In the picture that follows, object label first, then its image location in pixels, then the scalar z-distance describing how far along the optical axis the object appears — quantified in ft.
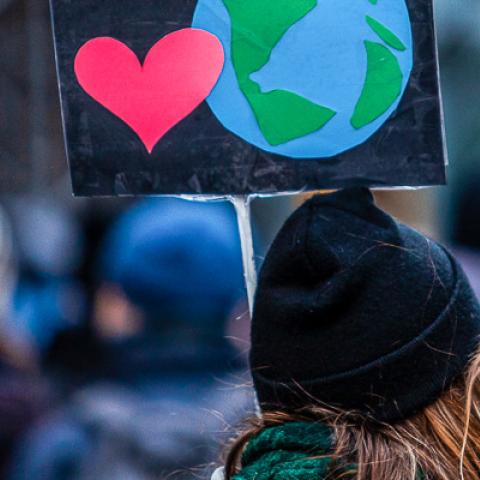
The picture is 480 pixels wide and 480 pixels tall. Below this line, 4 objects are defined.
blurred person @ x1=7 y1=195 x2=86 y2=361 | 27.33
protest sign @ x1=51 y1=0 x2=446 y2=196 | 15.77
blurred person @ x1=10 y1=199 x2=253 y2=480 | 26.13
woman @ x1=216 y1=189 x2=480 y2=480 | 15.37
